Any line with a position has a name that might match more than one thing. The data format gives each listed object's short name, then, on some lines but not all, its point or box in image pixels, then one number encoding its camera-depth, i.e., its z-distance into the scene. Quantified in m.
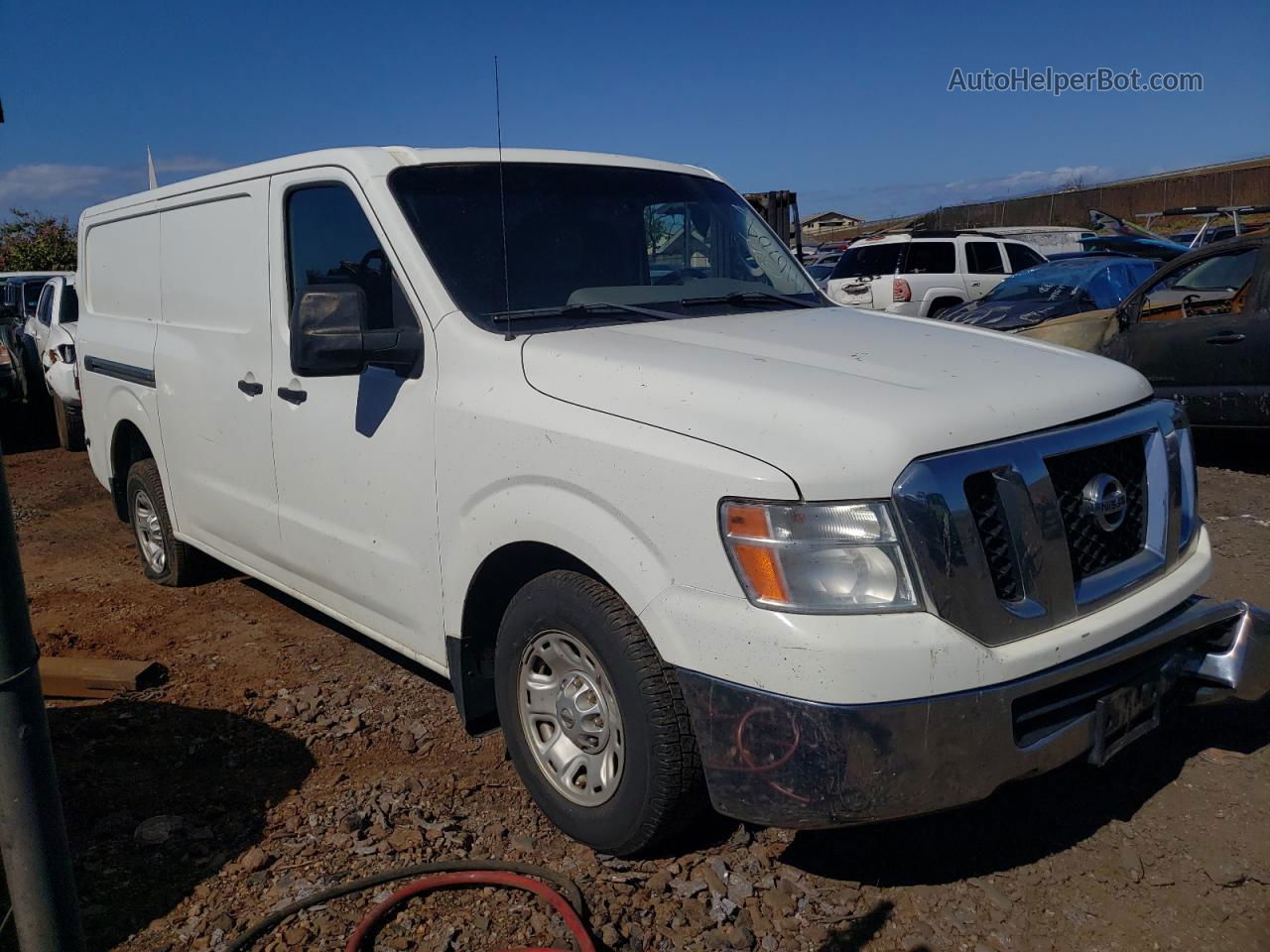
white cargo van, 2.34
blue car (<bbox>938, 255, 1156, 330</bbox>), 10.16
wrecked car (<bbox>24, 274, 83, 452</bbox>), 9.95
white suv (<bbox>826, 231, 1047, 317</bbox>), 15.33
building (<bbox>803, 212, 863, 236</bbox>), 58.08
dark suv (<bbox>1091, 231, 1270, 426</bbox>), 7.18
